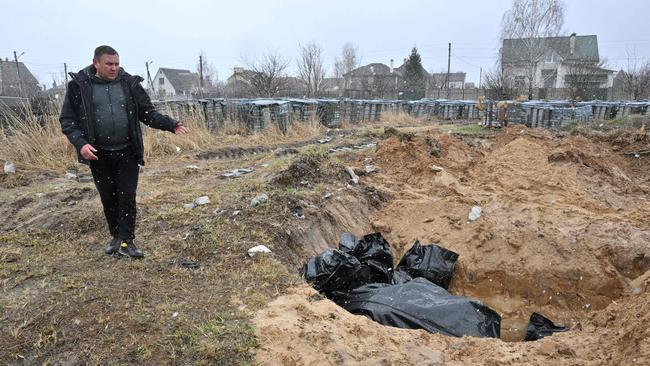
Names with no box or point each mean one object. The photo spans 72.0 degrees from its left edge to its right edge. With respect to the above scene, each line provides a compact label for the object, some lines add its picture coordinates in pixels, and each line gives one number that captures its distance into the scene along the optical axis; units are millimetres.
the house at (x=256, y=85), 28645
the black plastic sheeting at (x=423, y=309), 3281
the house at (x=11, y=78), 34706
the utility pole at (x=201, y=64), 39144
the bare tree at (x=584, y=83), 24320
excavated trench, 4793
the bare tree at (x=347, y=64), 51781
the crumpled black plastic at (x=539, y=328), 3811
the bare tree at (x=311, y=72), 38875
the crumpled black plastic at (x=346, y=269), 3814
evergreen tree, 38875
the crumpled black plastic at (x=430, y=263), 4621
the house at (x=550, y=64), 25859
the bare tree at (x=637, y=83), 26500
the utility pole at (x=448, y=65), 36431
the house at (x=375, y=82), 33656
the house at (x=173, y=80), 59188
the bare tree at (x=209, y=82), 44450
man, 3428
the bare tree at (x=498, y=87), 24344
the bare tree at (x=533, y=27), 27180
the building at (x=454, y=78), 55825
